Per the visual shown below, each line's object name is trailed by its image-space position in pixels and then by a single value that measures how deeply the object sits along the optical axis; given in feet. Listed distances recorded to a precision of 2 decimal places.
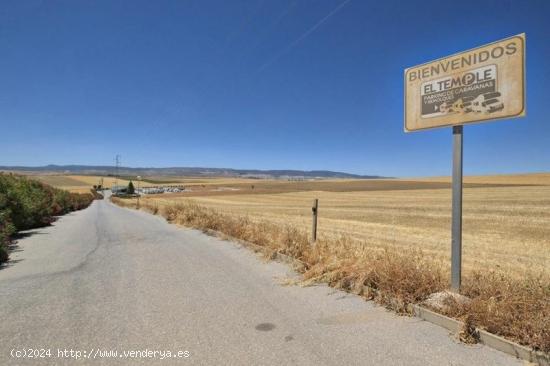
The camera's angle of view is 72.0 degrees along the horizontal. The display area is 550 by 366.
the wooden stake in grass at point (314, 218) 29.71
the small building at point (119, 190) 412.98
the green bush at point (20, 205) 41.19
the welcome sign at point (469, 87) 14.62
